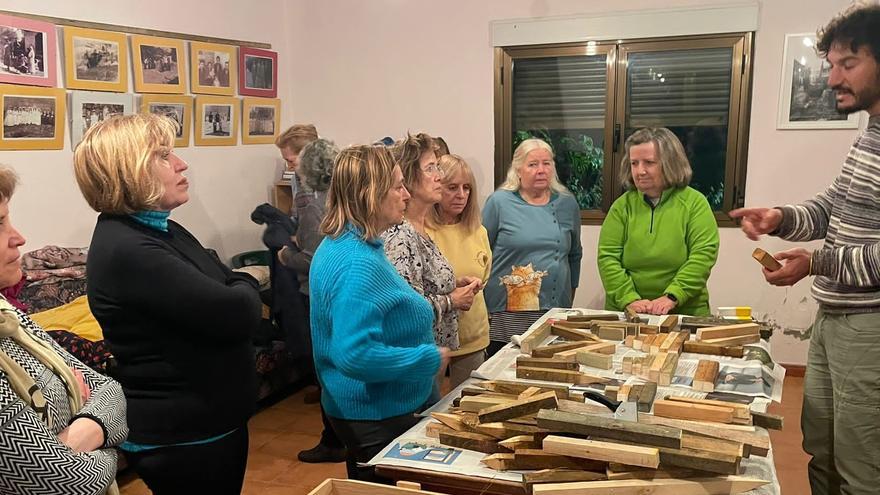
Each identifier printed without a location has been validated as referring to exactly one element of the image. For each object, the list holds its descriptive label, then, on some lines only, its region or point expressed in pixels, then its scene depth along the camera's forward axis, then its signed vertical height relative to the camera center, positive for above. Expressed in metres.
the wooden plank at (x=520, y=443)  1.51 -0.62
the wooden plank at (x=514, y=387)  1.82 -0.61
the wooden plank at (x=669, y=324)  2.48 -0.58
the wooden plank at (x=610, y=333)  2.41 -0.60
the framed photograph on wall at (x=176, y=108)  4.11 +0.28
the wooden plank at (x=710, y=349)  2.20 -0.60
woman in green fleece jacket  2.93 -0.31
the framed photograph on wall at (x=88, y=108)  3.65 +0.24
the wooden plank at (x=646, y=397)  1.74 -0.60
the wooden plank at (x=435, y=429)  1.66 -0.65
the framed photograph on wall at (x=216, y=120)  4.50 +0.23
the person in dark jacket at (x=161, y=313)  1.64 -0.39
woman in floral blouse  2.24 -0.30
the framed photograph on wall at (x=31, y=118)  3.30 +0.16
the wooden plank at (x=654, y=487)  1.34 -0.63
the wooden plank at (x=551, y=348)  2.17 -0.60
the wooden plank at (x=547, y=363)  2.01 -0.59
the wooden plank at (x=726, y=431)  1.47 -0.60
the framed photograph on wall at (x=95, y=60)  3.61 +0.50
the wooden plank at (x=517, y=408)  1.60 -0.58
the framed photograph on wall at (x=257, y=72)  4.87 +0.60
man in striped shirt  1.90 -0.32
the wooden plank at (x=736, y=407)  1.66 -0.59
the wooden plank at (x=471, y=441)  1.57 -0.65
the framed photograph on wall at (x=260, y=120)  4.94 +0.26
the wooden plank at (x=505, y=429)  1.57 -0.61
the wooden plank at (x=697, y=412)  1.65 -0.60
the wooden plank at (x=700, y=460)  1.35 -0.58
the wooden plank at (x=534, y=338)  2.27 -0.60
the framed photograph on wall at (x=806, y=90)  4.26 +0.47
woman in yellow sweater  2.69 -0.34
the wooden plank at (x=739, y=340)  2.32 -0.59
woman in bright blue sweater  1.79 -0.43
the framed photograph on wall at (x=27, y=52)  3.27 +0.48
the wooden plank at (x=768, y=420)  1.63 -0.61
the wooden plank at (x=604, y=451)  1.36 -0.58
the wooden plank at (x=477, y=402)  1.72 -0.61
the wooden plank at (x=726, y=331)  2.36 -0.57
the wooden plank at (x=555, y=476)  1.40 -0.64
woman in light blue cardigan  3.14 -0.34
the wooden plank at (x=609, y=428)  1.40 -0.55
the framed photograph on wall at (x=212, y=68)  4.45 +0.57
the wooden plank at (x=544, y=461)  1.44 -0.63
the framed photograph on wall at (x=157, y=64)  4.02 +0.53
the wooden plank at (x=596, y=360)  2.09 -0.61
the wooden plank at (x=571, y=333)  2.37 -0.60
